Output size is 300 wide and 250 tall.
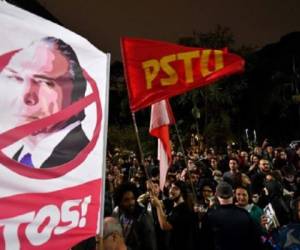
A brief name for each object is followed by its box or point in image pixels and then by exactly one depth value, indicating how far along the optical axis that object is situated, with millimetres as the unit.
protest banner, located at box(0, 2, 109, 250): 1717
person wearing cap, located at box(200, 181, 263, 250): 3760
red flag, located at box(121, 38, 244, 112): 3395
